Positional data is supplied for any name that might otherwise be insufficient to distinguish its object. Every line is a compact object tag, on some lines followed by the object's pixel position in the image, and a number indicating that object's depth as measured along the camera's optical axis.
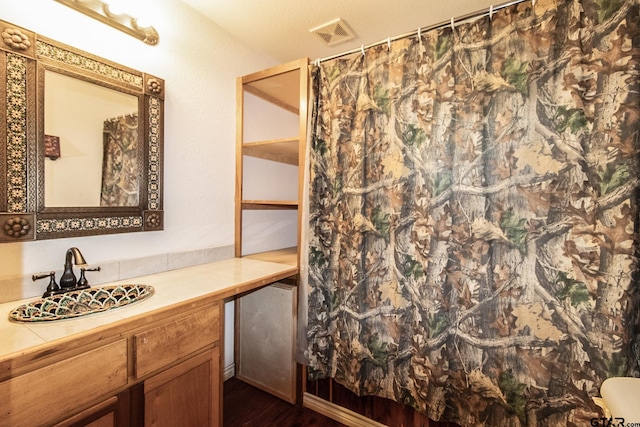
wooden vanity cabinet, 0.77
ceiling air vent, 1.77
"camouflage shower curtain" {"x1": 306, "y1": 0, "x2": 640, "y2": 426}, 1.09
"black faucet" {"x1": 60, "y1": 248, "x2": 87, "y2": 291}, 1.18
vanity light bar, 1.27
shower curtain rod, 1.23
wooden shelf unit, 1.74
